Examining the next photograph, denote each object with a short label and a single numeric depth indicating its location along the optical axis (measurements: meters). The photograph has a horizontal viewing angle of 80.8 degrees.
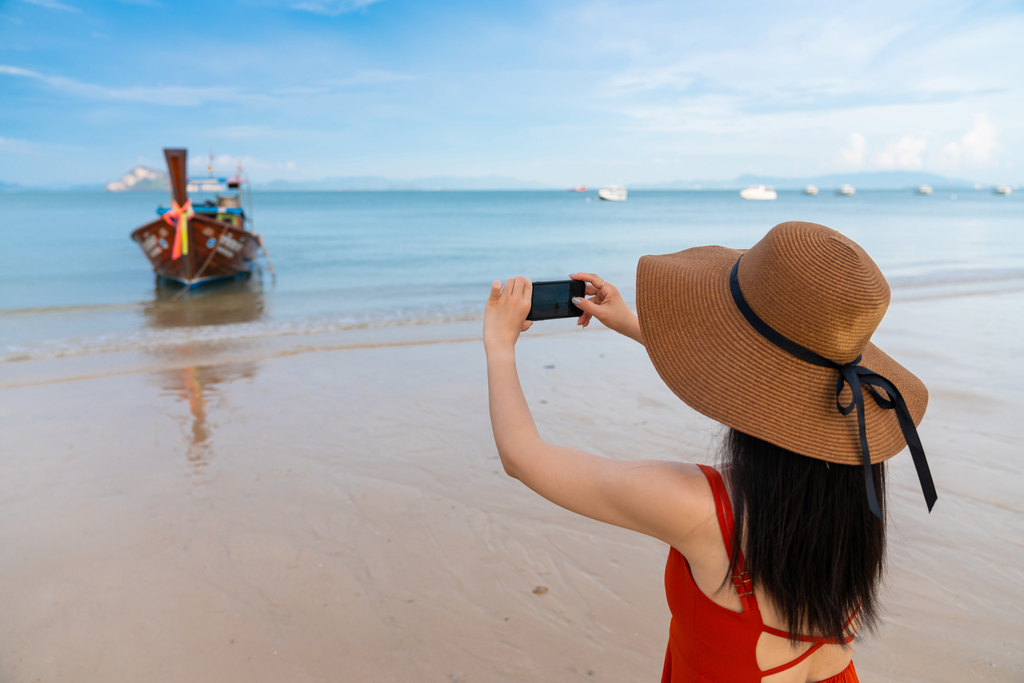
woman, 0.96
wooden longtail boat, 14.29
